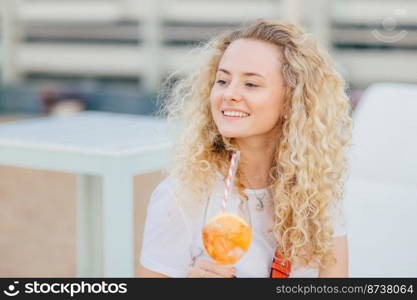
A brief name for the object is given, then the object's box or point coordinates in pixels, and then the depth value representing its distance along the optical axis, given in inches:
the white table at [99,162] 154.1
